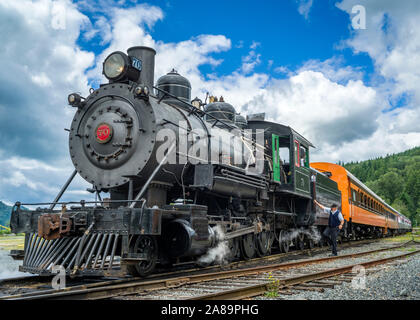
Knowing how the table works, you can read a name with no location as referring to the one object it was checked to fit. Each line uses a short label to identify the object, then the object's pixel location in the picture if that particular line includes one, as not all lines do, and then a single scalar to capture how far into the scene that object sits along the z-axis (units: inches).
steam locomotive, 230.8
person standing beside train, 419.5
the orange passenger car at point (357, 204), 661.2
